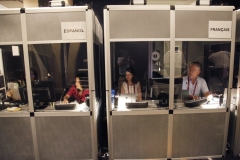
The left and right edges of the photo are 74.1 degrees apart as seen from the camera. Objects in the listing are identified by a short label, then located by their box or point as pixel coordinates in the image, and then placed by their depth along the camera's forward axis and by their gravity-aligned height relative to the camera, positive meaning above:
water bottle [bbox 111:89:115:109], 2.32 -0.45
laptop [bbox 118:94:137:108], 2.35 -0.49
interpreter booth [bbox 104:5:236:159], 2.11 -0.42
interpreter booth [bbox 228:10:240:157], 2.43 -0.76
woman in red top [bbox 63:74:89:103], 2.57 -0.43
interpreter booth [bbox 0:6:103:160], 2.06 -0.53
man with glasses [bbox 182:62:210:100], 2.60 -0.34
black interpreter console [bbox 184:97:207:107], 2.34 -0.56
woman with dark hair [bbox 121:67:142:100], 2.77 -0.32
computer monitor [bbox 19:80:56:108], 2.29 -0.37
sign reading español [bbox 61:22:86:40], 2.04 +0.47
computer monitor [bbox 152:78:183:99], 2.30 -0.32
